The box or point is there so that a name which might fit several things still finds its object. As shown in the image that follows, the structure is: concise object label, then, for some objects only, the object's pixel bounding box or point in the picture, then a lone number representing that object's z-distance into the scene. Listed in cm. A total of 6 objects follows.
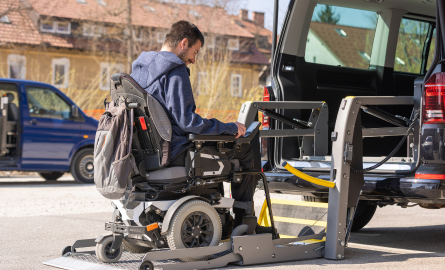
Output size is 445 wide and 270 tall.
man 420
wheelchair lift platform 414
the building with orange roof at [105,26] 2091
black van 459
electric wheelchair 409
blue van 1126
